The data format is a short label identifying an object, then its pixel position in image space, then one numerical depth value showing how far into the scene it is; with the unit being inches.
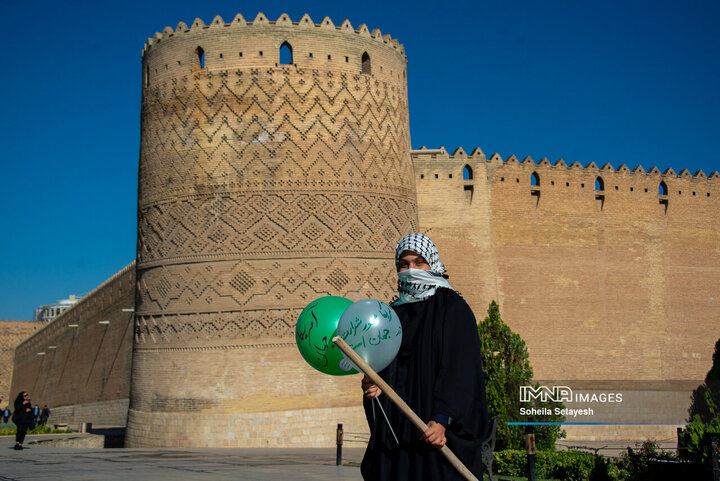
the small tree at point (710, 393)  636.3
